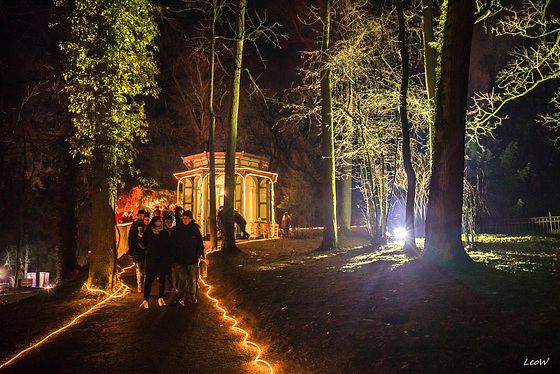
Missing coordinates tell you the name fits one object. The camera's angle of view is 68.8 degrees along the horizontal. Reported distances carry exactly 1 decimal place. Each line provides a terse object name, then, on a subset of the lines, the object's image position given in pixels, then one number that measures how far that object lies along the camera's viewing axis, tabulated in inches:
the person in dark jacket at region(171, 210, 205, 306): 310.2
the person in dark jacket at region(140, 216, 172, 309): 303.4
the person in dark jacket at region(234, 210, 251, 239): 768.3
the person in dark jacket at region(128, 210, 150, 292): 363.3
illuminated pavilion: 813.2
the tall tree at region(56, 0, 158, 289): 343.3
